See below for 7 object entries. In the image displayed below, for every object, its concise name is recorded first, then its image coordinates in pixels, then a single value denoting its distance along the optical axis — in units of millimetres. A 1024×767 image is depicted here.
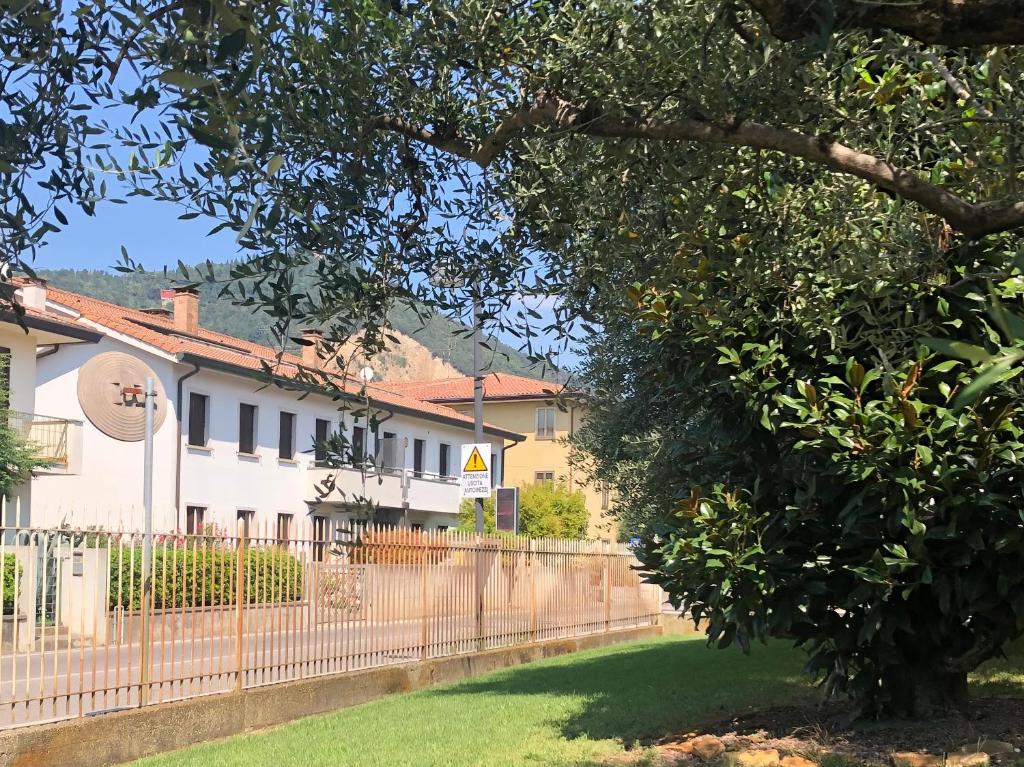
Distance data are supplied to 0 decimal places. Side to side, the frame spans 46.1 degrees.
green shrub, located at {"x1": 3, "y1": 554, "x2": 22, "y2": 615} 8578
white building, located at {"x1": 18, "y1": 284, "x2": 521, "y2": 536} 29234
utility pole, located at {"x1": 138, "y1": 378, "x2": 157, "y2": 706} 9930
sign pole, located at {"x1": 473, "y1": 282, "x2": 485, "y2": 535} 22619
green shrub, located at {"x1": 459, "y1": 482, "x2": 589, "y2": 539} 50469
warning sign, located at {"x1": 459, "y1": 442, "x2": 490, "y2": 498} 18516
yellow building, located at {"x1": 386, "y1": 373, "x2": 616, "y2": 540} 61688
